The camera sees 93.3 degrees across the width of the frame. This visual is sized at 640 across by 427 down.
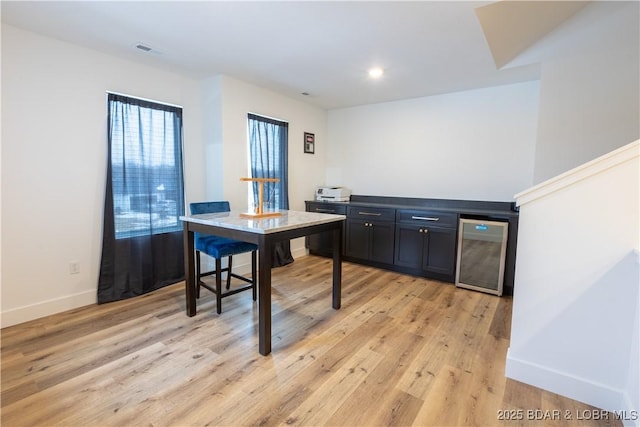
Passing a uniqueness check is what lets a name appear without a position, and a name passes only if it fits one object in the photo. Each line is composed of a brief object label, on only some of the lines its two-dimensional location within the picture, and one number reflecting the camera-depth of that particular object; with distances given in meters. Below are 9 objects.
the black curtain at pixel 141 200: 2.84
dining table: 2.03
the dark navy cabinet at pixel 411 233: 3.43
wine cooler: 3.15
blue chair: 2.62
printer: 4.51
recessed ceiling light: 3.09
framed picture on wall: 4.65
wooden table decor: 2.54
